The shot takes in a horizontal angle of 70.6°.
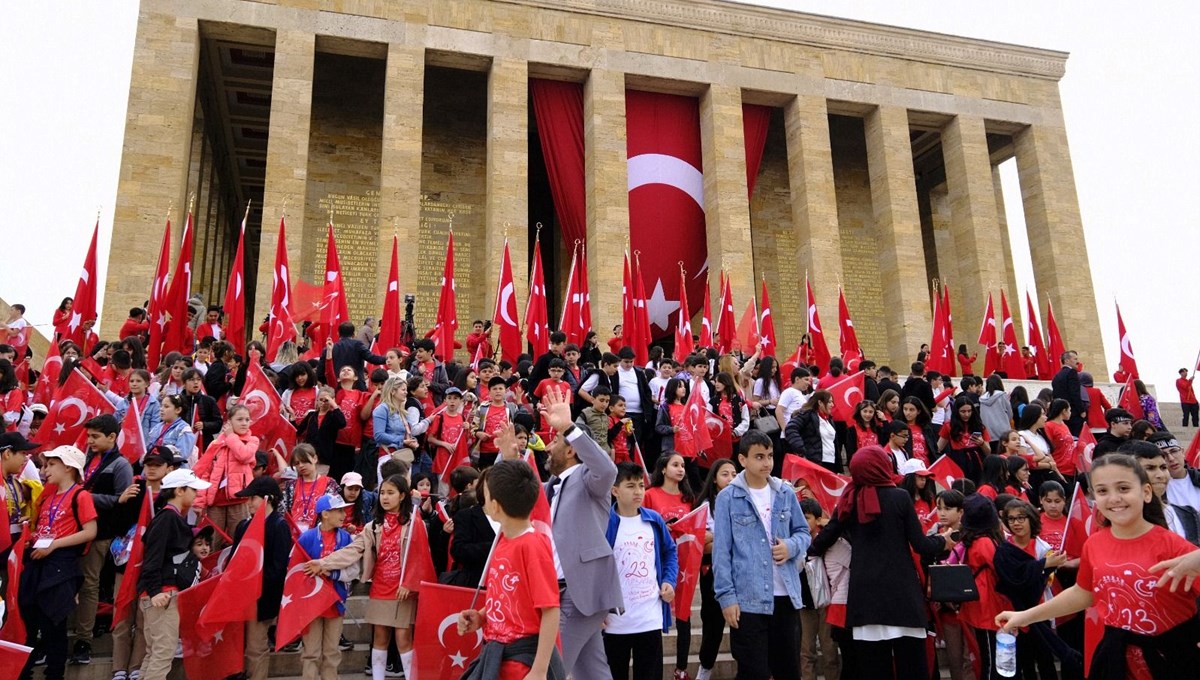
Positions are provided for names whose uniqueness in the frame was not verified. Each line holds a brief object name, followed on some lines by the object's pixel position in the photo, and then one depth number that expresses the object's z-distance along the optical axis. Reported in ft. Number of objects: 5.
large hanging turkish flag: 72.74
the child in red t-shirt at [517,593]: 11.60
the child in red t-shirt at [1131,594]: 11.21
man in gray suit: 14.33
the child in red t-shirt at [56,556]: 18.95
